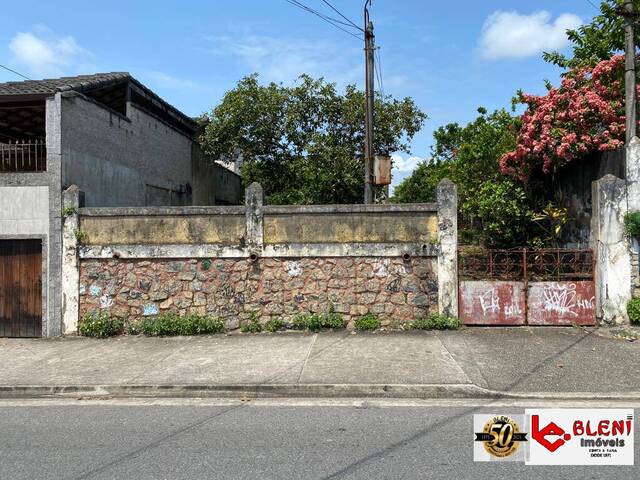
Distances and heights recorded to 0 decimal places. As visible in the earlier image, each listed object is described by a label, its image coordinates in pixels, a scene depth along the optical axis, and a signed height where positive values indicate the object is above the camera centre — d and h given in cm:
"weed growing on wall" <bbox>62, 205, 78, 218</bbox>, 991 +61
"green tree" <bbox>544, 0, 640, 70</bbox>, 1307 +525
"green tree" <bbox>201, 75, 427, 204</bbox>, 1648 +353
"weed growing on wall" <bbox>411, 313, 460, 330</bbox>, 945 -156
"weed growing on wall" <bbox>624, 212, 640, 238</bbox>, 912 +26
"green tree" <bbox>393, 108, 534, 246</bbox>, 1212 +122
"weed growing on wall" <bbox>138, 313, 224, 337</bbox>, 969 -162
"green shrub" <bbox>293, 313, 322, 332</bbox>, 966 -156
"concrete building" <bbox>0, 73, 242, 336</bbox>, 990 +159
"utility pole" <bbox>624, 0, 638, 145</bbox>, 974 +328
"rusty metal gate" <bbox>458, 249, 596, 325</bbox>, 939 -95
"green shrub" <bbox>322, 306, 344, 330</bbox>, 967 -154
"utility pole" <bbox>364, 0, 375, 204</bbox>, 1183 +337
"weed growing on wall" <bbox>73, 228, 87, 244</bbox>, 994 +13
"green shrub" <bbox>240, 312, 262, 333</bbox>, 976 -164
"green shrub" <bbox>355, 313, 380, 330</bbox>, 962 -157
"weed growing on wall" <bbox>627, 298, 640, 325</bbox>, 908 -129
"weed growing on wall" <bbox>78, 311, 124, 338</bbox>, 977 -161
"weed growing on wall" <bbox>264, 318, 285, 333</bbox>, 973 -162
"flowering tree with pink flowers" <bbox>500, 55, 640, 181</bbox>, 1132 +269
